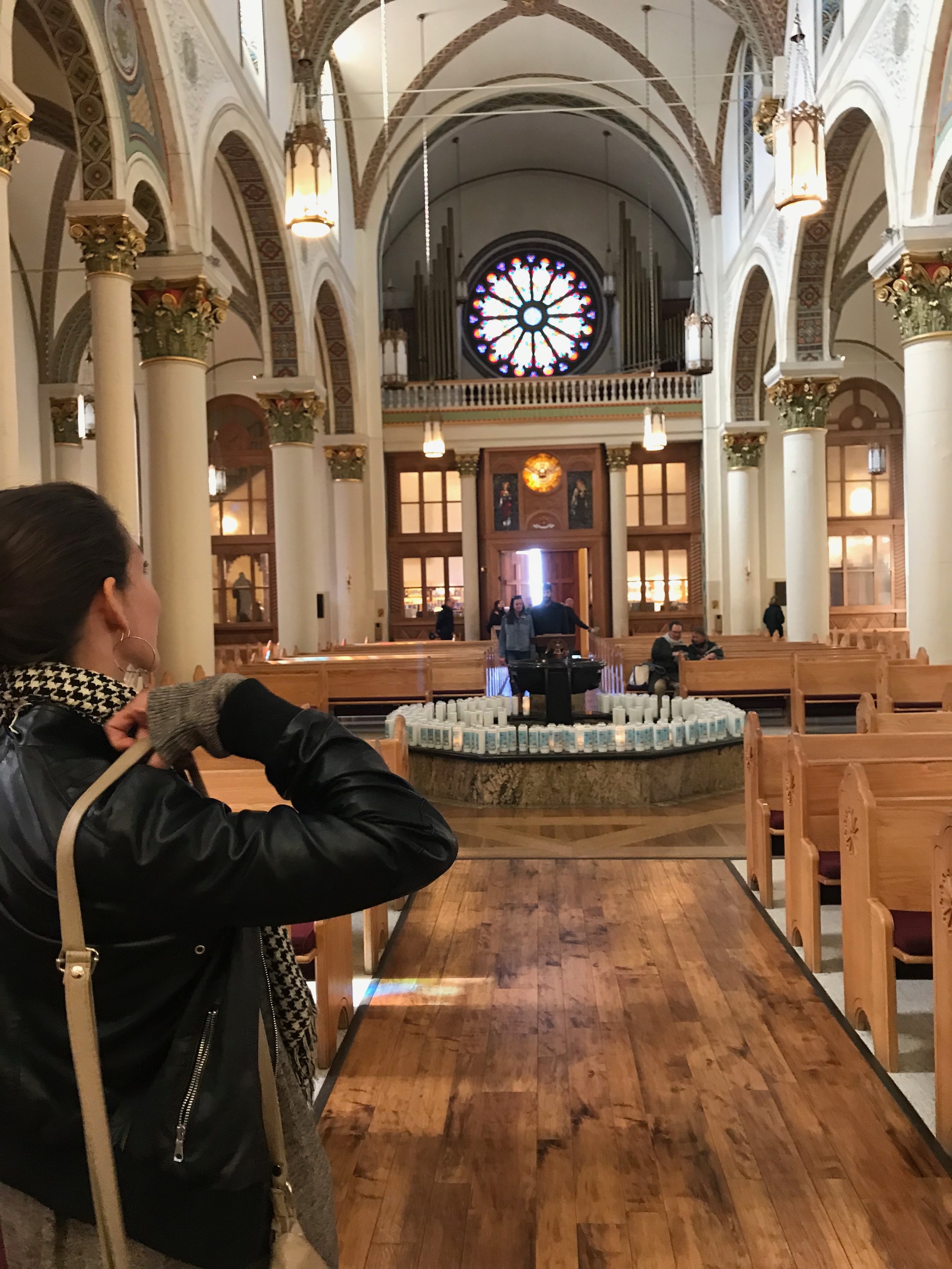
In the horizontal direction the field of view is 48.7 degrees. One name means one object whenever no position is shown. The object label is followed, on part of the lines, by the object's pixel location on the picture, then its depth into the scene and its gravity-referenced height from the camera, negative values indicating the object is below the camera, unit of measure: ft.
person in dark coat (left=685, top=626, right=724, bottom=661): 38.11 -1.65
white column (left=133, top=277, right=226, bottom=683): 32.76 +5.03
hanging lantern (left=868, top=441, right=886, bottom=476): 66.69 +8.83
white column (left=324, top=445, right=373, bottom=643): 66.13 +5.41
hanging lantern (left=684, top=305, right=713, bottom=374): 53.31 +13.21
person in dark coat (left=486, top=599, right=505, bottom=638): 68.28 -0.58
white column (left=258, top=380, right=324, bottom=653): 49.57 +5.15
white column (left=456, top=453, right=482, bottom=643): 74.90 +4.88
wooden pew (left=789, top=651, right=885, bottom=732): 33.83 -2.55
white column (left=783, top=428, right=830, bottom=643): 48.91 +3.23
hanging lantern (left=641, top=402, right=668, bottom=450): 60.85 +10.07
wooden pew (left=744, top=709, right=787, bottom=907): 17.46 -3.43
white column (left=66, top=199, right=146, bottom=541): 27.96 +7.76
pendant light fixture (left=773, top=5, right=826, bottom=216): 26.91 +11.42
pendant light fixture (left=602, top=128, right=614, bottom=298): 78.28 +25.28
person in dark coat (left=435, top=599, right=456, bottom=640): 70.54 -0.93
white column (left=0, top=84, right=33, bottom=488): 19.17 +6.40
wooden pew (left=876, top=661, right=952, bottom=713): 29.66 -2.42
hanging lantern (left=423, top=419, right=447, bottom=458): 61.00 +9.94
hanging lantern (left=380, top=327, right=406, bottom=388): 56.75 +13.69
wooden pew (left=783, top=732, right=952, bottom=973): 14.28 -3.27
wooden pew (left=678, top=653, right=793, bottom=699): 34.88 -2.49
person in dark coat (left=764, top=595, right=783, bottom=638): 64.75 -1.00
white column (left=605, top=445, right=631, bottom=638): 74.18 +5.56
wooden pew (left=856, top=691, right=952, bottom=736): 20.20 -2.41
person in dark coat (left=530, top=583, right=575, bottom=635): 41.14 -0.45
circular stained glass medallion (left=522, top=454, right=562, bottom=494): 75.92 +9.65
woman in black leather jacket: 3.64 -0.95
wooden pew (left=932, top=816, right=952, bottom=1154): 9.68 -3.56
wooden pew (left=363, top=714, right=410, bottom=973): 14.94 -4.42
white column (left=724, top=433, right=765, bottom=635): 64.64 +5.60
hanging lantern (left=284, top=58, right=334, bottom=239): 27.58 +11.45
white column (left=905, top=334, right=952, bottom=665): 32.65 +3.51
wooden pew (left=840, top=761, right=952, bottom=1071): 11.28 -3.33
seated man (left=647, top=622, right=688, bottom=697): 35.81 -2.07
